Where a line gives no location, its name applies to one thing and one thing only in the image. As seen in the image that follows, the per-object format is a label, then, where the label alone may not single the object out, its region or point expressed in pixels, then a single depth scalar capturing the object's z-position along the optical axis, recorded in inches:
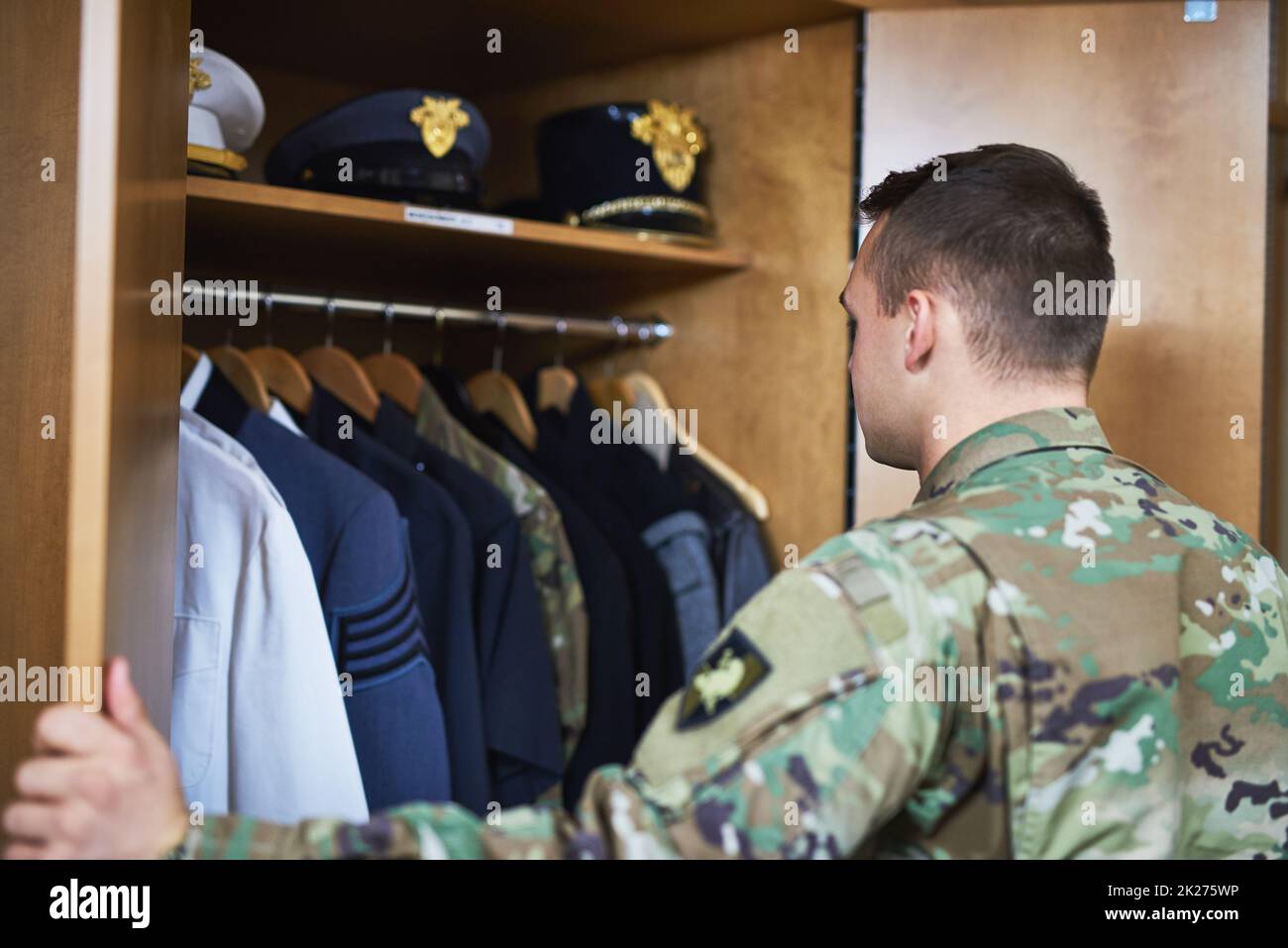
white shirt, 52.5
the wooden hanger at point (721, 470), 76.2
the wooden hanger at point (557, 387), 77.8
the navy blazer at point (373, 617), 55.9
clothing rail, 67.2
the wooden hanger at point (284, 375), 67.2
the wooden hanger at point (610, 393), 80.4
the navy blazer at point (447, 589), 60.6
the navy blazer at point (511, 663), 62.6
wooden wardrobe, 42.3
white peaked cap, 62.0
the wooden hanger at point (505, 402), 75.2
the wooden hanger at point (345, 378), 69.1
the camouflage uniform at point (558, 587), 67.1
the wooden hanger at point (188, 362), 61.0
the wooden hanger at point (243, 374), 63.5
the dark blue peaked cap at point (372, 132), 68.7
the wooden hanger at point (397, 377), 72.3
